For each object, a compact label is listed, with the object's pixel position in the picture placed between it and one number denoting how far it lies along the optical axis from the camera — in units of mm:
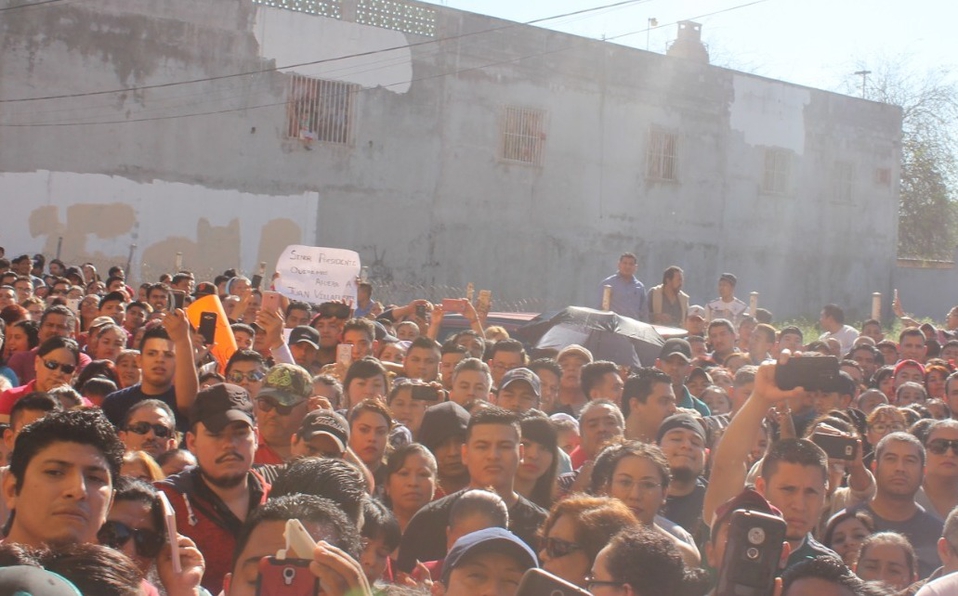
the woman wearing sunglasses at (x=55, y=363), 7828
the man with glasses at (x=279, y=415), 6738
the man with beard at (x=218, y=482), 4977
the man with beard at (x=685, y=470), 6594
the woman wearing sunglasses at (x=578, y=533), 4789
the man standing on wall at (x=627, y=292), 15117
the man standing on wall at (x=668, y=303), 15430
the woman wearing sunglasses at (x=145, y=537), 3922
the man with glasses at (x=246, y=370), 7762
